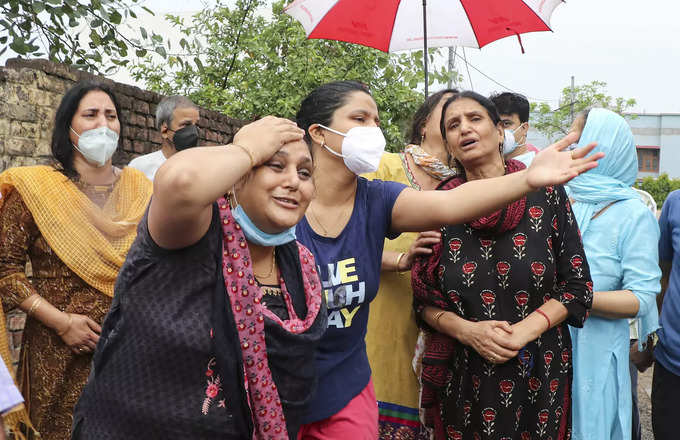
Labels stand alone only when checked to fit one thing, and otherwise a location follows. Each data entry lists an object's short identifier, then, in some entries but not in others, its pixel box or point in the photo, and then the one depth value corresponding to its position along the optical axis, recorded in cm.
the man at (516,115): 415
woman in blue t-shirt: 197
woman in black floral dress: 237
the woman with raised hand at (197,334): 146
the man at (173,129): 429
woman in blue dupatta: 269
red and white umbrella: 359
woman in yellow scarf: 257
